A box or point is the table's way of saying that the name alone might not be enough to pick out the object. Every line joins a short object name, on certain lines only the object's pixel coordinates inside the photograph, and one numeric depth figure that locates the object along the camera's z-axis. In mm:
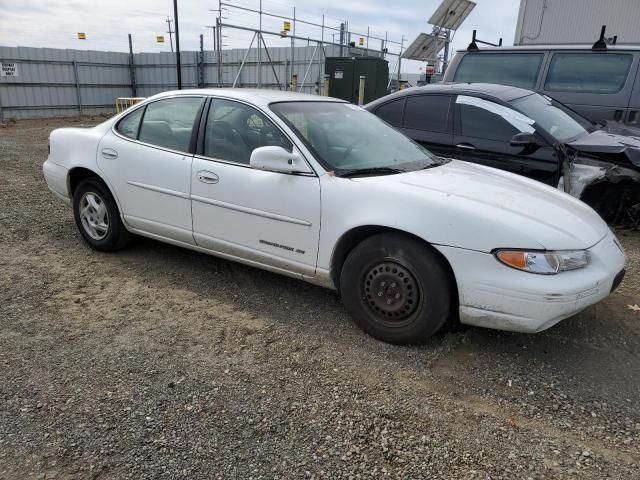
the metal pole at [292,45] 14344
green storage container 14375
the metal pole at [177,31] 10436
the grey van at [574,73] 6160
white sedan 2783
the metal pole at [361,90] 11609
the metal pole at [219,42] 11088
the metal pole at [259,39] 12631
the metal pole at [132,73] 21312
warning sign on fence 17328
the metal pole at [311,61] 15650
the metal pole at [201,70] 19003
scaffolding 15798
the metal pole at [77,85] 19297
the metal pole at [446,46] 11969
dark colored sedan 4910
